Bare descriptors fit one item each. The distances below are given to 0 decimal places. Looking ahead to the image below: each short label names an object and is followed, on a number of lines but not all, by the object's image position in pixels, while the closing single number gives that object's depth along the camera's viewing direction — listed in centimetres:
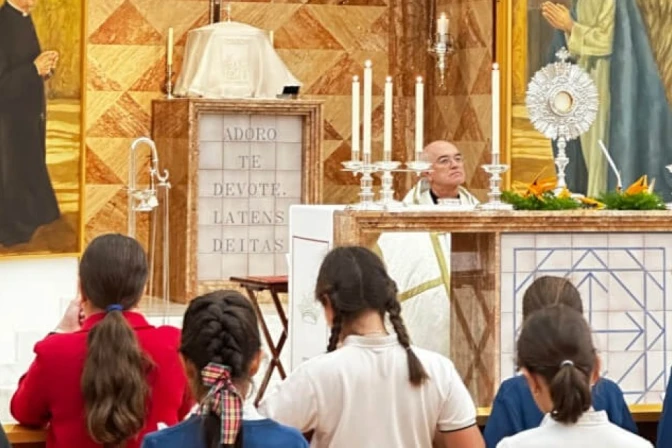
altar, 1151
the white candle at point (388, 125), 1154
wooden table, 1504
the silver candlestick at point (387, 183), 1141
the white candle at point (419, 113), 1160
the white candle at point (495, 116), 1163
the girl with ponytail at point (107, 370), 705
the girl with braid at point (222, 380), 583
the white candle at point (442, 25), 2192
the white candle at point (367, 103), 1140
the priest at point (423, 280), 1202
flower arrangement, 1177
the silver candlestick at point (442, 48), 2209
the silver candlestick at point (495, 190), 1160
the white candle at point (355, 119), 1167
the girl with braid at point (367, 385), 702
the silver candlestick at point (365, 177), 1151
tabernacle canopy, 2105
